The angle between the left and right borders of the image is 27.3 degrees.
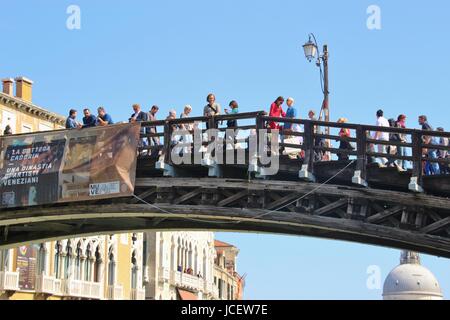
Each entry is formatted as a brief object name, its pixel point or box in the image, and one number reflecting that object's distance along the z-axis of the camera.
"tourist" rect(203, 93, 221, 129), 24.02
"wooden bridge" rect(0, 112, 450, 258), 21.12
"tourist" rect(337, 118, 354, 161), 22.61
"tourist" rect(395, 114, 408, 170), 21.78
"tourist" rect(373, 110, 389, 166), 22.28
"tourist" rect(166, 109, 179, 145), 24.38
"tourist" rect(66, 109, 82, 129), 26.42
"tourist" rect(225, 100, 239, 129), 23.75
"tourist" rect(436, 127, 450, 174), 21.66
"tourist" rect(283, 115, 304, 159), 23.23
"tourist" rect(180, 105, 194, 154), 24.19
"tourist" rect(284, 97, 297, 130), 23.31
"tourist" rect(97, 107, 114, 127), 26.05
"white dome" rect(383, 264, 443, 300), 159.61
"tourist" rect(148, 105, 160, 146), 25.50
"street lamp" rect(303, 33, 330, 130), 24.78
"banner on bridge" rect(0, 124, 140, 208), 25.45
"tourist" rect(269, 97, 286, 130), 23.38
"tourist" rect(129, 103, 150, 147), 25.55
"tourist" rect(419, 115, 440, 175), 21.80
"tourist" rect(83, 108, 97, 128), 26.20
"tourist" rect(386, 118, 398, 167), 22.14
